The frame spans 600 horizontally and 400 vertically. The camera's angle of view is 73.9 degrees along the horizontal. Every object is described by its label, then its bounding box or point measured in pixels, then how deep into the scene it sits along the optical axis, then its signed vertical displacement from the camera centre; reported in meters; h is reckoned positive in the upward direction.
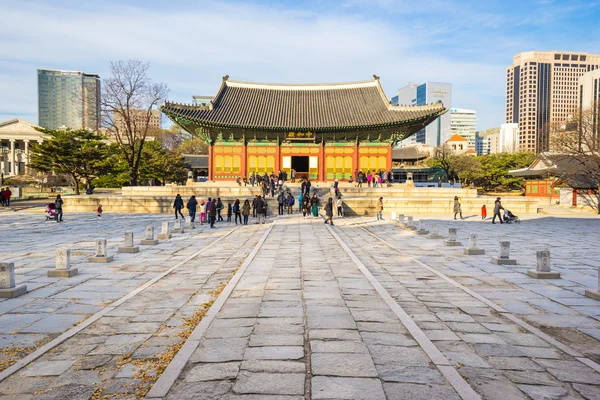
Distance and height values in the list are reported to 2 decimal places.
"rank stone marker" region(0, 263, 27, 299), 6.62 -1.61
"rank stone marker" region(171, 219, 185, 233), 16.00 -1.73
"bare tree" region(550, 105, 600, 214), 27.03 +2.49
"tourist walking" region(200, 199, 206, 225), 19.28 -1.40
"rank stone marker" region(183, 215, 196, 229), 17.30 -1.72
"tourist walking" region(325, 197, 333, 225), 18.08 -1.10
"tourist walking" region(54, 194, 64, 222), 19.61 -1.11
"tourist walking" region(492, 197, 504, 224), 20.18 -1.12
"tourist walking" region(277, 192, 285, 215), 22.84 -0.90
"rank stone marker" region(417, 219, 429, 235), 15.76 -1.72
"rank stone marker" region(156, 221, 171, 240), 13.96 -1.69
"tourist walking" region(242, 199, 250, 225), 18.70 -1.07
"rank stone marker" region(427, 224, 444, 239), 14.41 -1.71
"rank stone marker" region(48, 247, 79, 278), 8.12 -1.69
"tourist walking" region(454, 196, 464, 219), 22.34 -1.14
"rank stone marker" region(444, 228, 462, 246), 12.69 -1.70
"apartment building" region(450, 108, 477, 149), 193.43 +32.25
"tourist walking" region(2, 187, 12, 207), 28.41 -0.83
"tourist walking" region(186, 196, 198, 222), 18.93 -0.95
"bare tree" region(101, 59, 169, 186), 32.50 +6.72
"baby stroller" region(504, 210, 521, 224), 20.45 -1.59
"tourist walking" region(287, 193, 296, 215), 23.19 -0.97
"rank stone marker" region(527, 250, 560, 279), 8.20 -1.70
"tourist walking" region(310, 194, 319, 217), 21.17 -1.04
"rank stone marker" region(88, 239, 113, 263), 9.79 -1.62
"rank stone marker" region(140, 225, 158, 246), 12.58 -1.71
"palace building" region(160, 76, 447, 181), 33.19 +4.46
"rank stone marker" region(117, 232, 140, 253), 11.20 -1.72
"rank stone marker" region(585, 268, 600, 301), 6.68 -1.80
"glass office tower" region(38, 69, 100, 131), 172.38 +38.90
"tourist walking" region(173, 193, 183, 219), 20.80 -0.89
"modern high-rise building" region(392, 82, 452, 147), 188.19 +25.88
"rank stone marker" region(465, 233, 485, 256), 11.03 -1.71
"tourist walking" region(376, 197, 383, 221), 20.91 -1.18
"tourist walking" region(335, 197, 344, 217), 22.12 -1.11
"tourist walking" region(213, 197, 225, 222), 19.92 -1.06
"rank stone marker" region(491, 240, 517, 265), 9.70 -1.73
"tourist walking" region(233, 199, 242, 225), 19.16 -1.10
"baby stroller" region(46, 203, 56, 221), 19.86 -1.27
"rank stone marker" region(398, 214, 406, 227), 18.66 -1.59
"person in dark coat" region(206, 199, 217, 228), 17.86 -1.13
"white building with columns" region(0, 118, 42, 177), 71.06 +8.63
